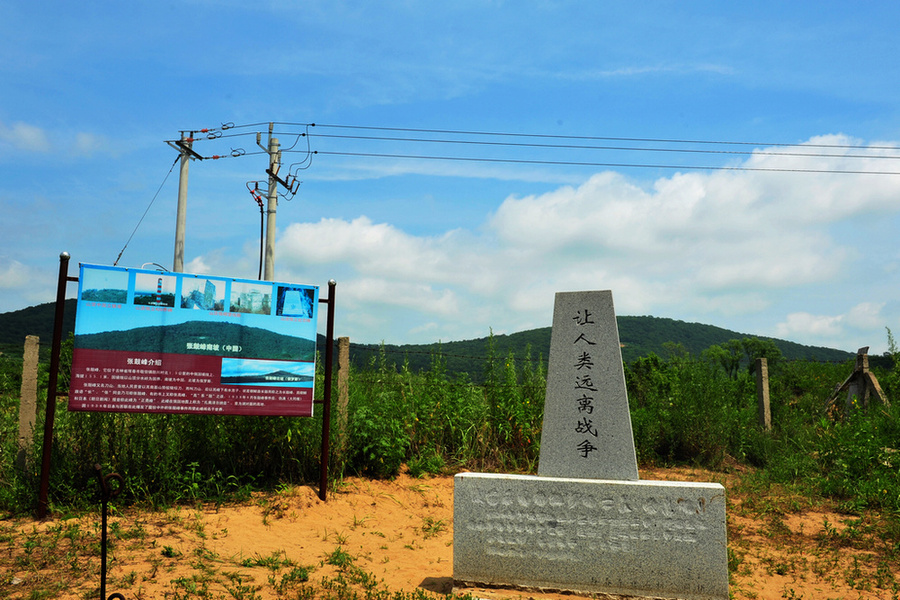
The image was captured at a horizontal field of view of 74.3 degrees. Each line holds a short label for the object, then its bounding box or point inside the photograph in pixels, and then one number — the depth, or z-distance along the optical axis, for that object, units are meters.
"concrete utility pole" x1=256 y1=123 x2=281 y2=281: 13.38
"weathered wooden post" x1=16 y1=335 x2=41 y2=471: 6.30
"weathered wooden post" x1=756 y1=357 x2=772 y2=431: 10.88
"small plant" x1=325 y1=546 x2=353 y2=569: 5.12
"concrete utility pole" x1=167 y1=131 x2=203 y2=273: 12.95
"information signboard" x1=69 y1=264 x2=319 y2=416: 6.09
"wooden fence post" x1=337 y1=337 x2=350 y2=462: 7.44
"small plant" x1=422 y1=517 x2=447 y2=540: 6.35
